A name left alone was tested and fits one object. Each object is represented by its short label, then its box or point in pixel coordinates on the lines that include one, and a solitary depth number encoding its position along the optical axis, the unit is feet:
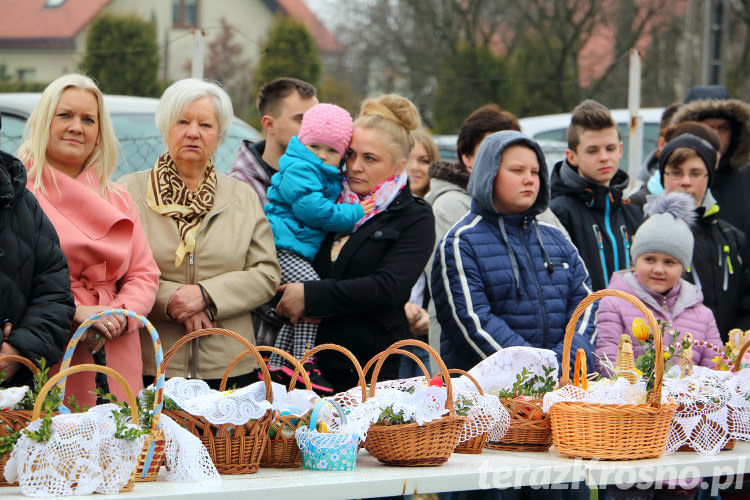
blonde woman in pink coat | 22.04
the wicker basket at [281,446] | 18.44
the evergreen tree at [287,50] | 88.13
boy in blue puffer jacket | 25.29
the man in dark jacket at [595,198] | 31.01
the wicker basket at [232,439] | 17.61
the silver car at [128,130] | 33.83
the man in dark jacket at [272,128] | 27.77
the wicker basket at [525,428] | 20.75
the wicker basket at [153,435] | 16.46
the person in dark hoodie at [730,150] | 35.19
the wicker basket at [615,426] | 19.59
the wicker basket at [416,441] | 18.33
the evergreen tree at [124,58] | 75.69
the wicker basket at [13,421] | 16.16
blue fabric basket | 17.82
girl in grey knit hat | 27.86
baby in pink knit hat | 25.45
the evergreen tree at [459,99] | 96.75
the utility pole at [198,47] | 36.04
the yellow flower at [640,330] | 21.65
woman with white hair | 23.77
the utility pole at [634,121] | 44.72
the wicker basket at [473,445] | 20.18
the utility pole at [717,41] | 65.14
